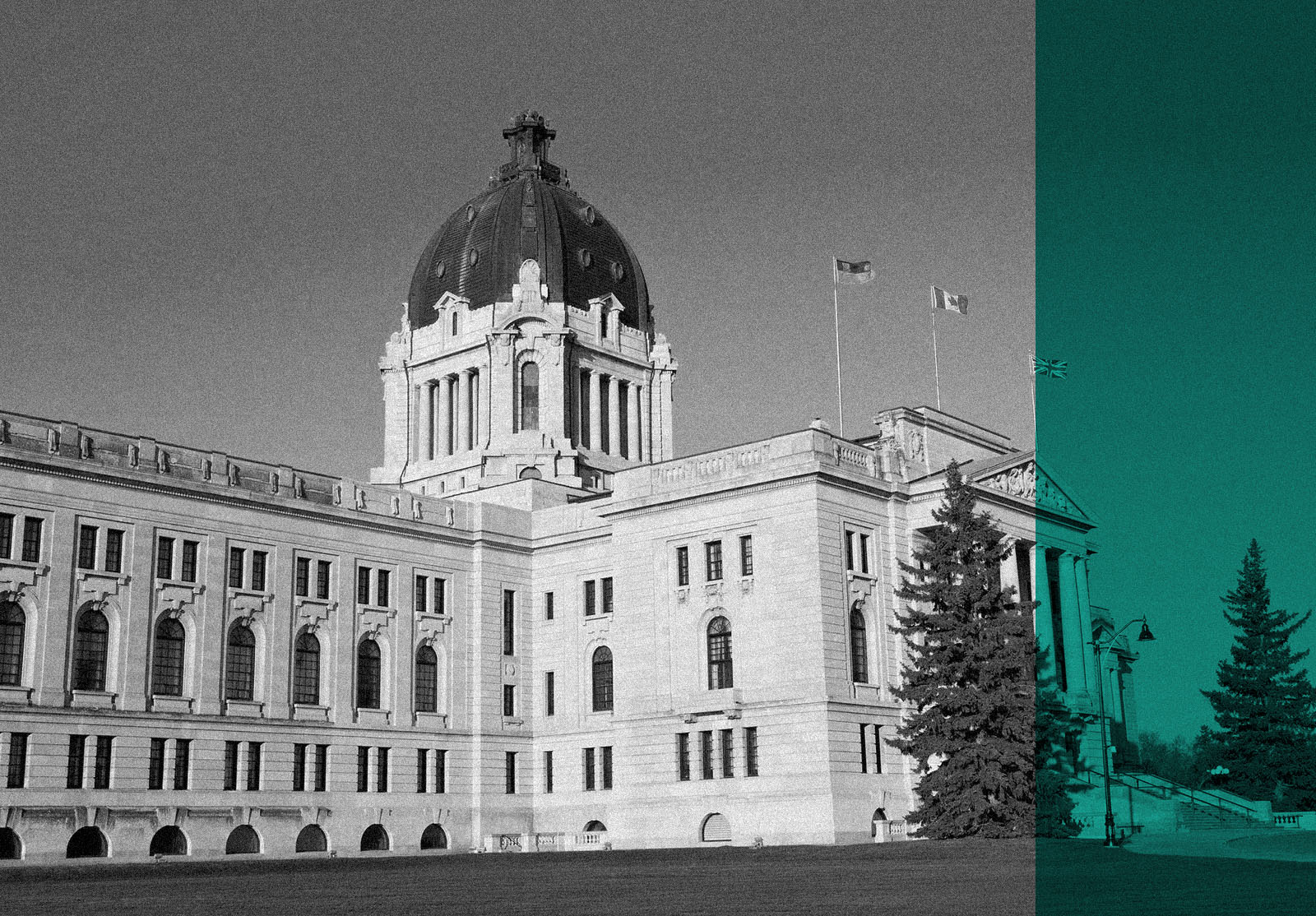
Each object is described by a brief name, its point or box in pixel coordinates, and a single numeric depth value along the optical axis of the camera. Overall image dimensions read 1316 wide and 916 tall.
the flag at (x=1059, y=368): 59.24
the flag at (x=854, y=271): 65.00
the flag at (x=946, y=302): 68.44
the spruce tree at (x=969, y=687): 50.25
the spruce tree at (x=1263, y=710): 73.56
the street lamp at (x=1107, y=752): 46.94
